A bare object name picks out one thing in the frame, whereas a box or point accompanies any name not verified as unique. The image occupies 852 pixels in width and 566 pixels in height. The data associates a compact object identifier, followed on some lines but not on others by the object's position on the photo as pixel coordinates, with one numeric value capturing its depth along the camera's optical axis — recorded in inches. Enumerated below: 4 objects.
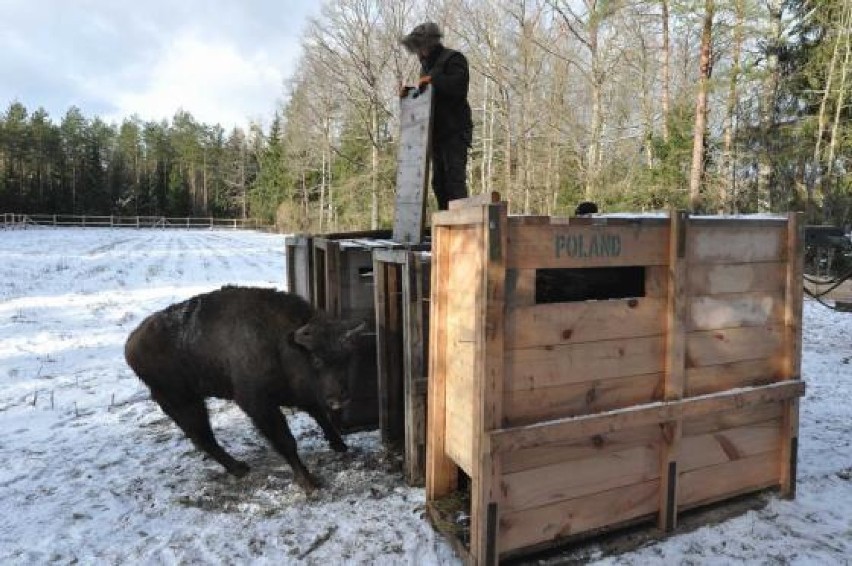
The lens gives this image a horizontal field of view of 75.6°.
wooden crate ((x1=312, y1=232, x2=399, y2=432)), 193.9
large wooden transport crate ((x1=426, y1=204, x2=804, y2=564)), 114.1
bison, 156.5
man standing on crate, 194.1
